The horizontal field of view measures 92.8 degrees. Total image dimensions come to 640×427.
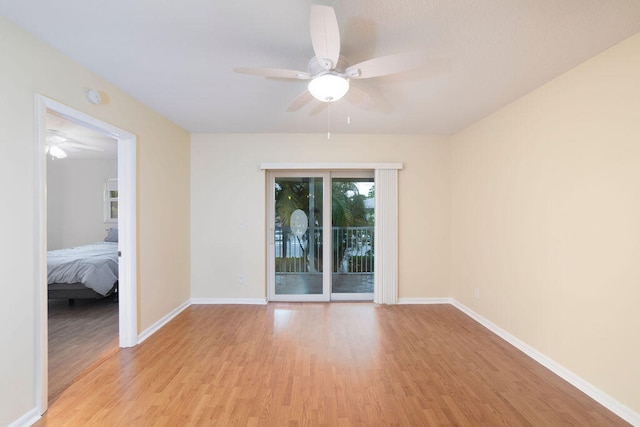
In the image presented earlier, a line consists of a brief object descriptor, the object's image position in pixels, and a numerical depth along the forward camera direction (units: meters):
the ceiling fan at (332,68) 1.60
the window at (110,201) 6.27
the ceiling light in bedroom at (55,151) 4.48
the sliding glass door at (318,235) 4.51
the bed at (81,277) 3.88
